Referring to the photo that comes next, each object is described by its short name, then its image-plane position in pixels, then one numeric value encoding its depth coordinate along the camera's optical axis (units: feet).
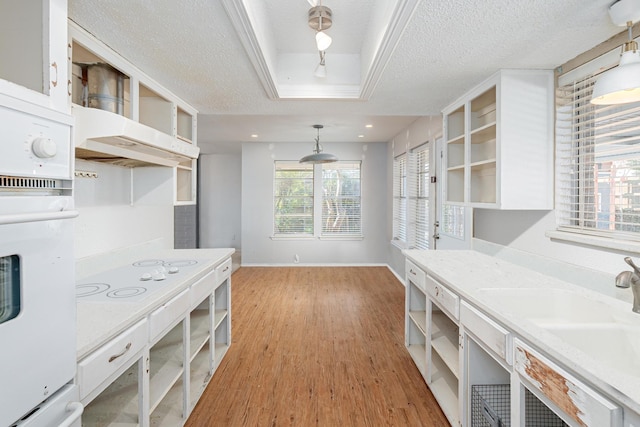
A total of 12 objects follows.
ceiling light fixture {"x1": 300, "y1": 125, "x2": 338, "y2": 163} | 14.34
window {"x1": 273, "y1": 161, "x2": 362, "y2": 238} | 20.92
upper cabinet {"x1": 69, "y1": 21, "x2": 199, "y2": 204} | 5.03
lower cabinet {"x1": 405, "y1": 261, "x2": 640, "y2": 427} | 3.11
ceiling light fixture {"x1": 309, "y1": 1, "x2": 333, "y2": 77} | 6.51
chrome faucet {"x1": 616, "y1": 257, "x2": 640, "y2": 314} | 4.39
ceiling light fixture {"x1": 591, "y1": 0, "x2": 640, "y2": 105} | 4.23
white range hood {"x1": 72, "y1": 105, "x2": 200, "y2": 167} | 5.01
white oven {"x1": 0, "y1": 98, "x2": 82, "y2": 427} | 2.31
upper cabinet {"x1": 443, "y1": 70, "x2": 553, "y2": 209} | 6.93
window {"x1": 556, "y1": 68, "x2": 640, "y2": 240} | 5.21
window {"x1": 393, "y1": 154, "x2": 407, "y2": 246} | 17.10
